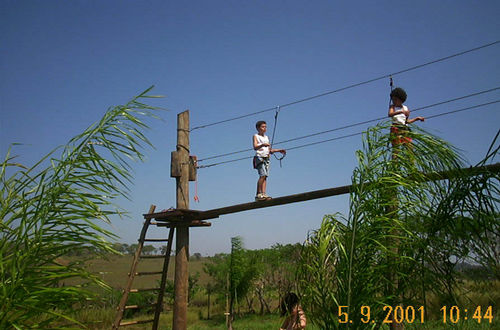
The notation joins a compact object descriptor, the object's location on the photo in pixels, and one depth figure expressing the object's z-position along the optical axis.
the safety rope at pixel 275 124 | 7.38
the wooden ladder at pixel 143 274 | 7.94
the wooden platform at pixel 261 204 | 3.69
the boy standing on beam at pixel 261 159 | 6.99
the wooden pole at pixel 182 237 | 7.94
